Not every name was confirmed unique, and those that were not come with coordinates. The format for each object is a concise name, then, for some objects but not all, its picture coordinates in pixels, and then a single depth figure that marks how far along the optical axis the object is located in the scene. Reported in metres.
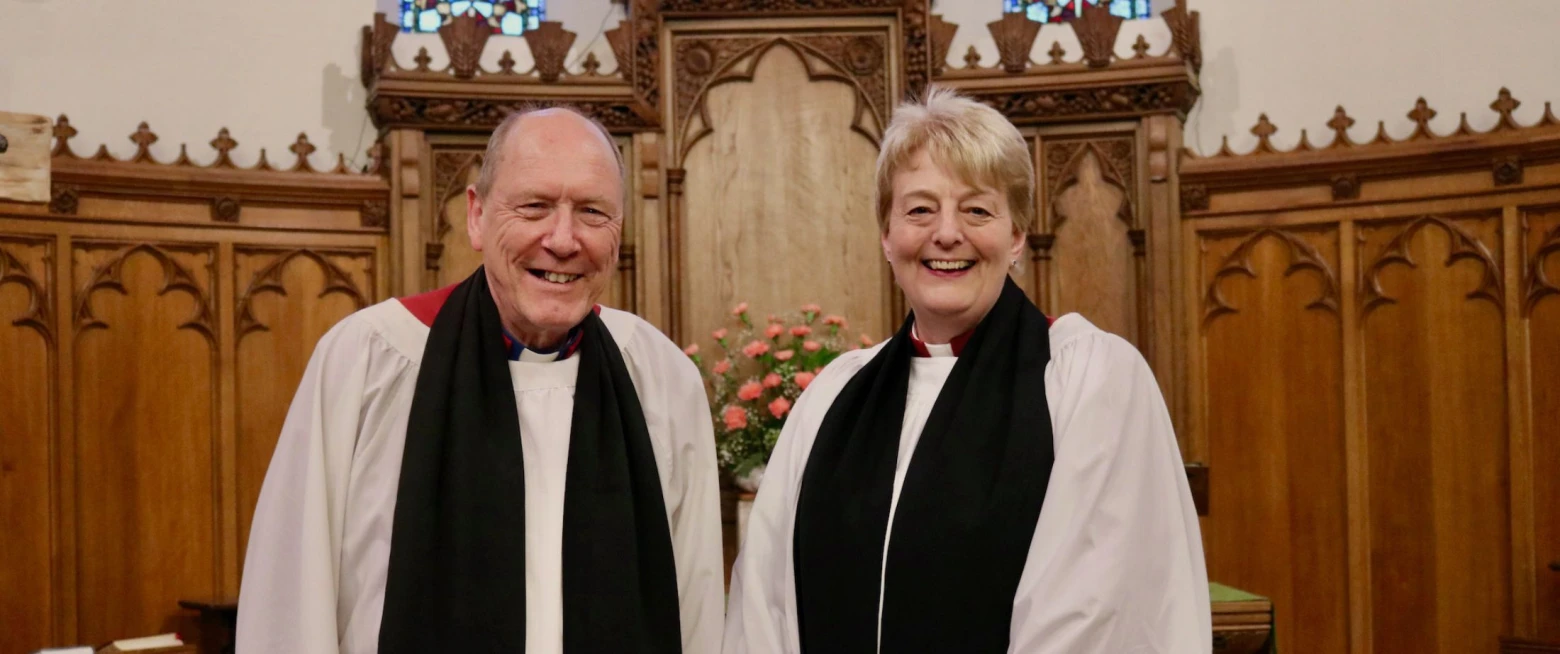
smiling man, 2.27
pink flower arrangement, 5.77
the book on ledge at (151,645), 4.85
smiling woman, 2.17
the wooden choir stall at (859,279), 5.73
